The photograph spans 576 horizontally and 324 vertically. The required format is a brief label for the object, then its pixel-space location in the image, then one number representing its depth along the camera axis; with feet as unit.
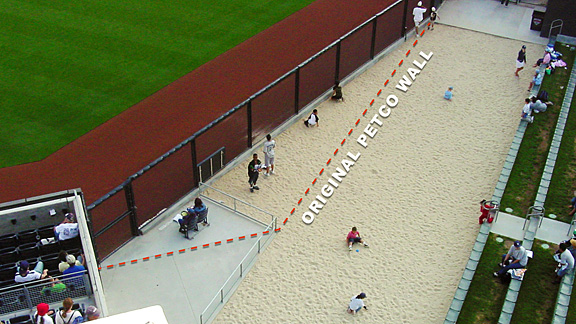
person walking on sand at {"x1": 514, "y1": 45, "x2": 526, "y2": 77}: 83.41
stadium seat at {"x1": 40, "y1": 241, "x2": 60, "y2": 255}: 50.83
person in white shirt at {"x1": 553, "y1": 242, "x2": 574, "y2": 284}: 54.19
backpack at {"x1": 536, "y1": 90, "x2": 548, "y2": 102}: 78.84
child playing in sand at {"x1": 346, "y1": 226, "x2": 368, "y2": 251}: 59.16
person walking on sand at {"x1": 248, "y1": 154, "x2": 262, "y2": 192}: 64.34
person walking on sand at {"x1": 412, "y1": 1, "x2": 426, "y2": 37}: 92.38
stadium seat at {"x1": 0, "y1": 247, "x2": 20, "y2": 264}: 49.67
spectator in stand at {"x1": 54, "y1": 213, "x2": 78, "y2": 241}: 50.21
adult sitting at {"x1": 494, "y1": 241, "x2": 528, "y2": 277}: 55.01
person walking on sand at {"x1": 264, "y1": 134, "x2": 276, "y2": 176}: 65.92
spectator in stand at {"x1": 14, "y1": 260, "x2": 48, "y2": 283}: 46.69
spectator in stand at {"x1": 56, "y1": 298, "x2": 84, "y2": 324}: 42.61
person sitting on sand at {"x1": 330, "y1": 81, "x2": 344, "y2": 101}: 78.48
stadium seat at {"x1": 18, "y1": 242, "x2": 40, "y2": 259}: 50.37
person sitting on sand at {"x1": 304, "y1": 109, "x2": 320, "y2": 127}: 74.08
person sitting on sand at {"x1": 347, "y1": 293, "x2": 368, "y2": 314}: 52.75
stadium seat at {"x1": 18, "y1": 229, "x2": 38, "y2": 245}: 51.37
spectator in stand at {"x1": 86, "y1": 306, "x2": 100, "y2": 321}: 42.76
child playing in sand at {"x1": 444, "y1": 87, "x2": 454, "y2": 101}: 80.33
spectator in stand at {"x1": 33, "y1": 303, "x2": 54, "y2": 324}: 42.37
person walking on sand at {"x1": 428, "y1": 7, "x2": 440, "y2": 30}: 94.89
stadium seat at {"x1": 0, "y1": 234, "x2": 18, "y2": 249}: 50.93
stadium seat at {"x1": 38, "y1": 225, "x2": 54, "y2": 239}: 51.62
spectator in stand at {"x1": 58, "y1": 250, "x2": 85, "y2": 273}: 47.52
